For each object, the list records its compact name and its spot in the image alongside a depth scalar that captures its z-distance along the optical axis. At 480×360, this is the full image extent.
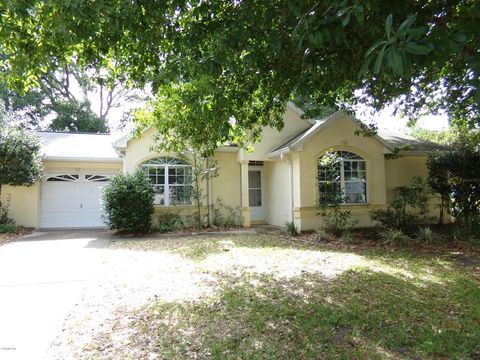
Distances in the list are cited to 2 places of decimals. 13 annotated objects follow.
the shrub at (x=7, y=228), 13.15
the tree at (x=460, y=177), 11.73
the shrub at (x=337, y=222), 12.09
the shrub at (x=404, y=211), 11.69
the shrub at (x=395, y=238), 10.55
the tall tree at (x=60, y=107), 29.47
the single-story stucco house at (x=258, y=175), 13.27
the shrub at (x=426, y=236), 10.60
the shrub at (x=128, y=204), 12.47
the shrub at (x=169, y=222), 13.61
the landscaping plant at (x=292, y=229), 12.64
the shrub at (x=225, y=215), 14.79
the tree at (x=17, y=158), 13.29
